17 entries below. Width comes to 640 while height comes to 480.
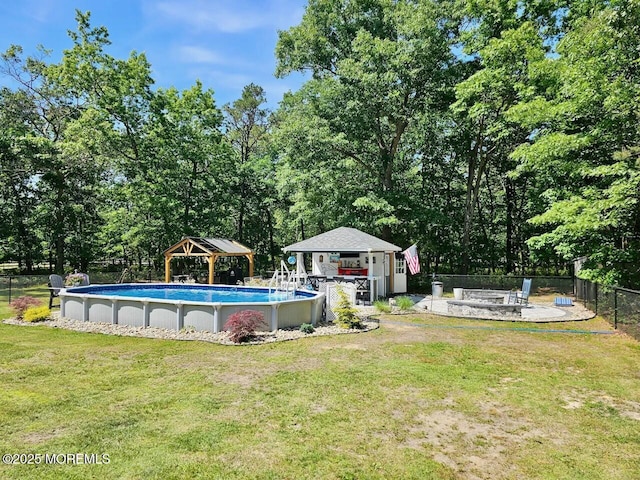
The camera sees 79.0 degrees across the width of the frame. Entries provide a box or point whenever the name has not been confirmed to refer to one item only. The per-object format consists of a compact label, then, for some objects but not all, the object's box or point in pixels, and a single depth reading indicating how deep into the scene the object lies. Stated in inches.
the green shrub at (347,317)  422.9
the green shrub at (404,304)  550.0
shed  690.8
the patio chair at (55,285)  539.5
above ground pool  393.1
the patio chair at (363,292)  614.2
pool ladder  555.8
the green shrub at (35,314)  448.5
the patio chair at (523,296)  569.9
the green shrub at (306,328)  399.2
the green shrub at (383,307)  527.2
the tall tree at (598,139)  392.2
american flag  583.2
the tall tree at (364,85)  852.6
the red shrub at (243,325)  355.9
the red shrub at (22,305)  462.3
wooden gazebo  816.7
